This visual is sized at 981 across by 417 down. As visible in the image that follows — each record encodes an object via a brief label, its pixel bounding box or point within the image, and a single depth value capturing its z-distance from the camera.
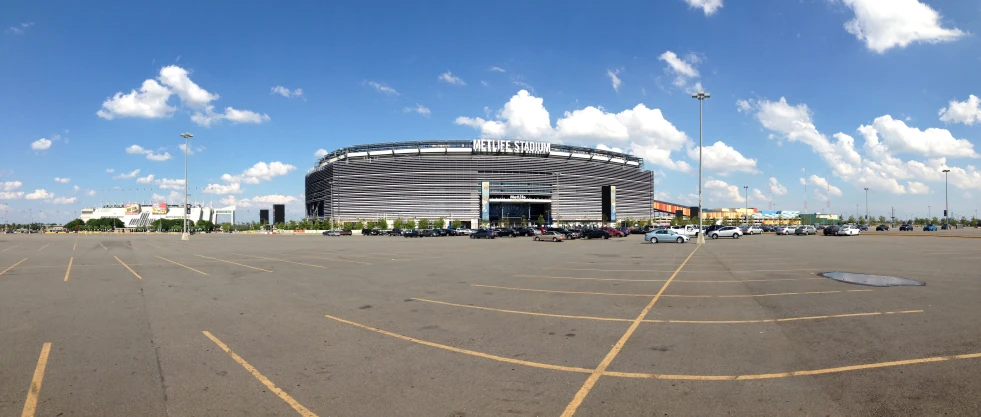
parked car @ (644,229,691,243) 41.54
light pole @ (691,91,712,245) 41.55
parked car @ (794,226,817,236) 63.72
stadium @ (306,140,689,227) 172.50
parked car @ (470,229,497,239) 60.97
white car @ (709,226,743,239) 50.00
